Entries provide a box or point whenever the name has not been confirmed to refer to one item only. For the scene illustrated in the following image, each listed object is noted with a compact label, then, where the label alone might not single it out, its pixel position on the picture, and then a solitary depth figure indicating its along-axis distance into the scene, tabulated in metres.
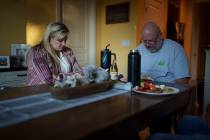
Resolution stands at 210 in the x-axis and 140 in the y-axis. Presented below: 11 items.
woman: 1.82
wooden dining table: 0.77
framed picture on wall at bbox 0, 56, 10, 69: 3.12
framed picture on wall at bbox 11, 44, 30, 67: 3.54
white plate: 1.38
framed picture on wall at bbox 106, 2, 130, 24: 4.52
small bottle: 1.76
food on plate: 1.46
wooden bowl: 1.20
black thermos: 1.53
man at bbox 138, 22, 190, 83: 2.07
